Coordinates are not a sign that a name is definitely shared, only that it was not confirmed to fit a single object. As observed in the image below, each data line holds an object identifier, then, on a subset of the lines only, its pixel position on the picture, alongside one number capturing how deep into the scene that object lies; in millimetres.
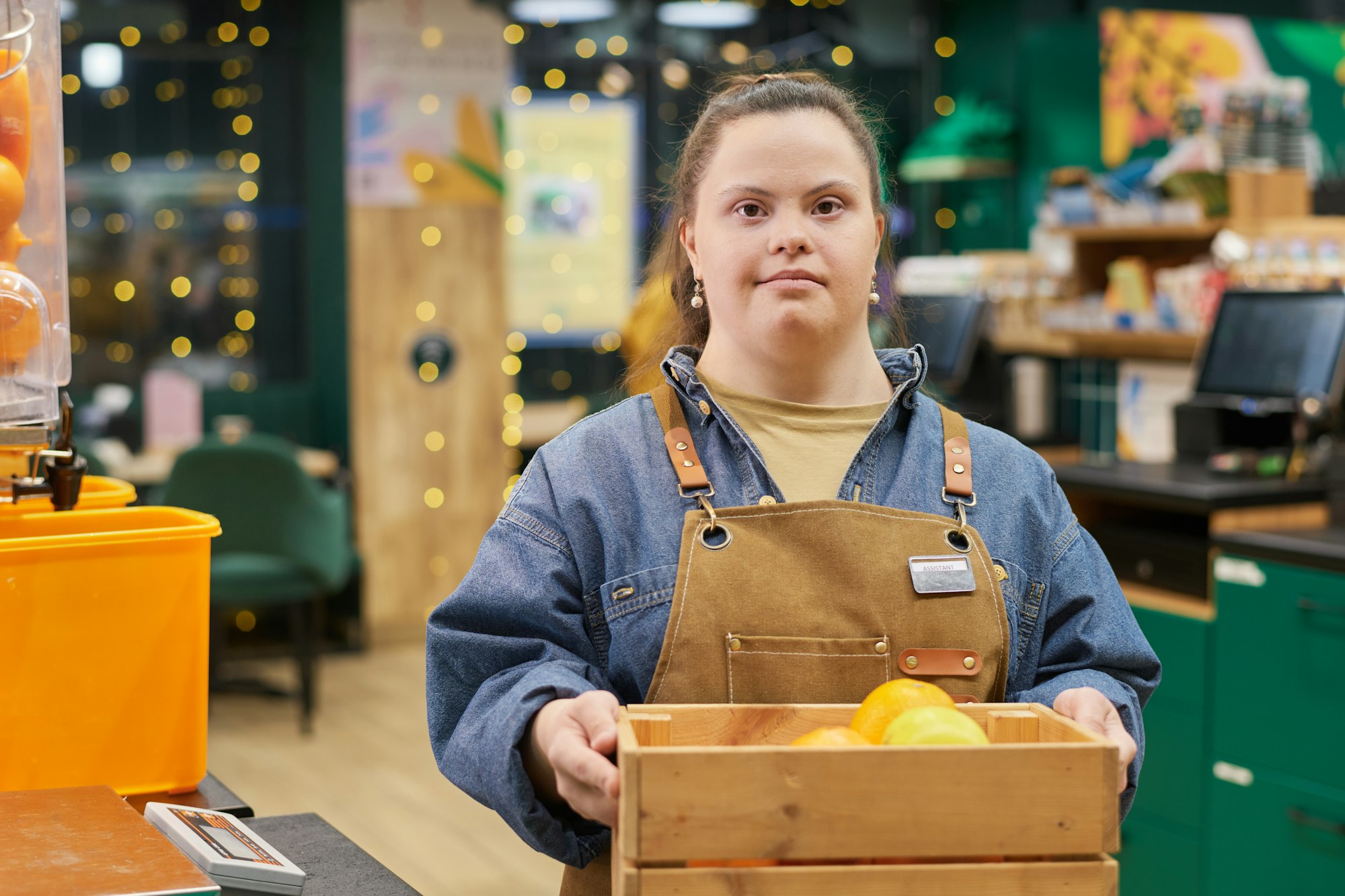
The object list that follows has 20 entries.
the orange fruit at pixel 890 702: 1182
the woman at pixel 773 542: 1363
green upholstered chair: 4941
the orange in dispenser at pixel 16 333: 1472
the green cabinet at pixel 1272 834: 3078
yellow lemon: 1093
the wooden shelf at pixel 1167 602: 3447
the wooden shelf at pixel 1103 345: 4508
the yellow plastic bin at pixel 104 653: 1457
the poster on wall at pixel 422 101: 6145
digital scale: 1193
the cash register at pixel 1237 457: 3490
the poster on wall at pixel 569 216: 6895
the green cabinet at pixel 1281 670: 3088
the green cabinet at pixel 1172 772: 3389
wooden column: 6199
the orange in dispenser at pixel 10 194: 1480
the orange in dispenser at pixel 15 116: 1518
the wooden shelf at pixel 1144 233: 4168
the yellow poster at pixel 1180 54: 5211
